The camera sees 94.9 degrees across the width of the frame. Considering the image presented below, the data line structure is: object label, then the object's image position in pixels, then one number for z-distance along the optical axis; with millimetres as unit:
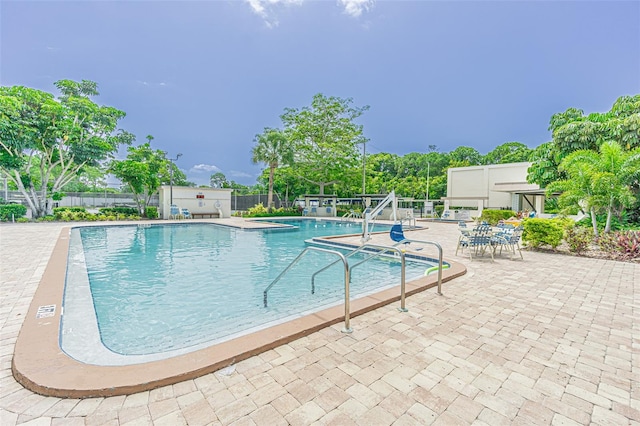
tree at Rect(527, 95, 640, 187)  13461
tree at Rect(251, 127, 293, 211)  24766
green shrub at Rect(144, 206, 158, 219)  21141
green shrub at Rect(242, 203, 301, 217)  24844
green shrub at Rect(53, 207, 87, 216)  18616
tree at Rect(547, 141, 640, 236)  8617
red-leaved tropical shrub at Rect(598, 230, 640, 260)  7325
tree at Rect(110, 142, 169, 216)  20031
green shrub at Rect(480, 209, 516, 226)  19516
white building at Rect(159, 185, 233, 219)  21105
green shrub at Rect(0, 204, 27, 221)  16727
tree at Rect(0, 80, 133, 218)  16234
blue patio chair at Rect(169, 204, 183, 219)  20328
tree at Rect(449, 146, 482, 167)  47353
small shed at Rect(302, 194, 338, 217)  27172
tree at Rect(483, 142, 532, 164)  40031
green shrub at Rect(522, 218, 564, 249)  8391
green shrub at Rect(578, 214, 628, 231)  10389
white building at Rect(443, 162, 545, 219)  28484
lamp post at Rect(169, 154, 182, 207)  20589
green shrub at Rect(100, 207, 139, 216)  20342
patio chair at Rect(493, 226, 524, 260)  7502
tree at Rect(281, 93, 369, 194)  28145
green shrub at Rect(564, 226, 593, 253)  8062
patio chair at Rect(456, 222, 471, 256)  7627
